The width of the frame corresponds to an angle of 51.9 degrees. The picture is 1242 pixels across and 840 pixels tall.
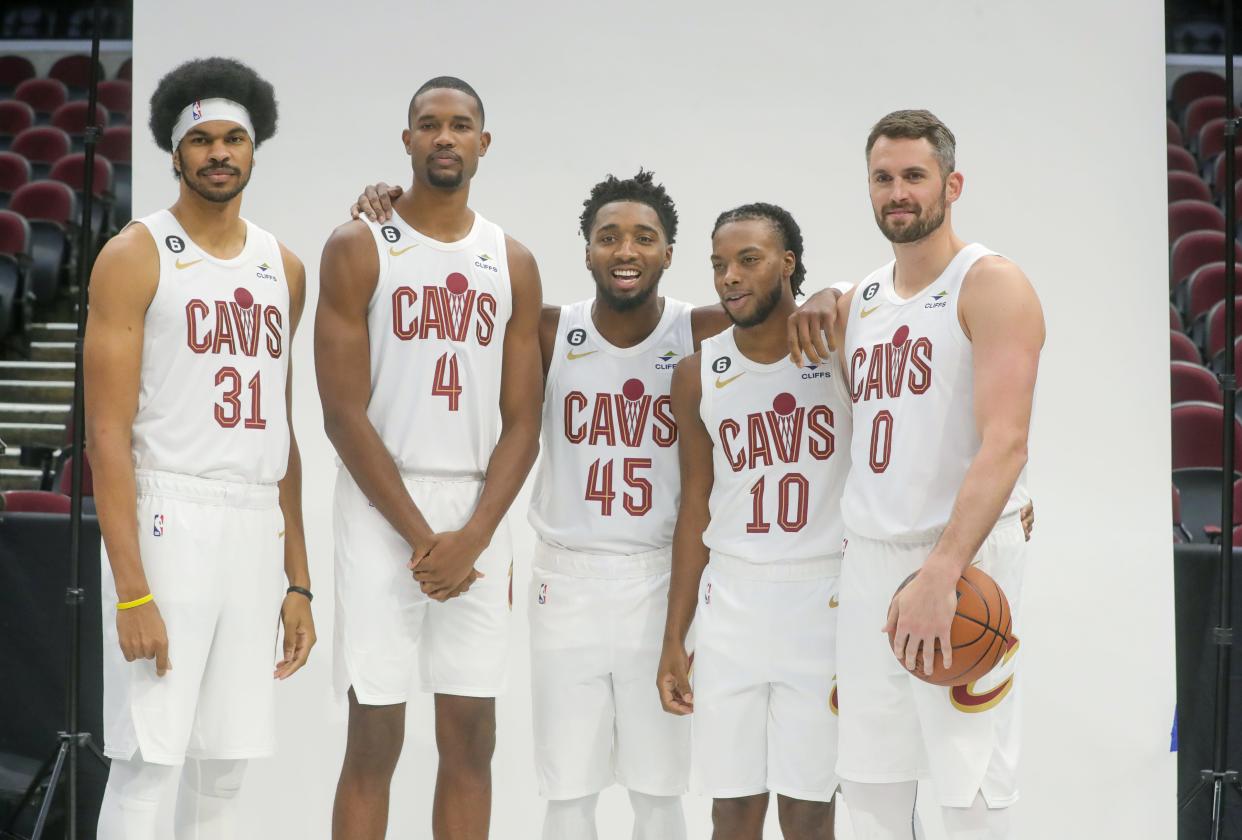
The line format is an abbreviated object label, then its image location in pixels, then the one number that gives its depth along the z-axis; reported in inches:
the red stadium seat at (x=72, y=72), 379.2
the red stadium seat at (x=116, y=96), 318.3
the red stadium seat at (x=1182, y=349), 223.1
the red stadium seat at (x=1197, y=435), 197.8
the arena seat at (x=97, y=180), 290.2
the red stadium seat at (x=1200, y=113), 303.9
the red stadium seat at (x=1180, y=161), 285.1
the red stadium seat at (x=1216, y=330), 232.4
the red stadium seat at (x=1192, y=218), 267.3
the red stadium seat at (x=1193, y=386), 211.3
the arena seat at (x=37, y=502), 193.6
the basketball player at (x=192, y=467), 115.8
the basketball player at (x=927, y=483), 107.1
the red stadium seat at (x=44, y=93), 373.1
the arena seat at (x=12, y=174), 320.8
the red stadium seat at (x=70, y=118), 354.6
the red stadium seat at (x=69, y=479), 195.9
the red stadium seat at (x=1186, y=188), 276.2
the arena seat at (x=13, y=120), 357.7
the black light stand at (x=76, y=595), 147.3
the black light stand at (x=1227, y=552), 150.9
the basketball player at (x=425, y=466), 126.4
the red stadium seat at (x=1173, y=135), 268.5
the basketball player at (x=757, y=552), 124.1
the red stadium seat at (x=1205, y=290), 246.2
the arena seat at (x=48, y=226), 281.1
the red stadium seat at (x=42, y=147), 341.4
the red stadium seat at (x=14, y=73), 381.7
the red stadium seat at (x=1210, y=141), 294.0
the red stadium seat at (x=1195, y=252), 259.3
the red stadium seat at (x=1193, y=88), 307.6
